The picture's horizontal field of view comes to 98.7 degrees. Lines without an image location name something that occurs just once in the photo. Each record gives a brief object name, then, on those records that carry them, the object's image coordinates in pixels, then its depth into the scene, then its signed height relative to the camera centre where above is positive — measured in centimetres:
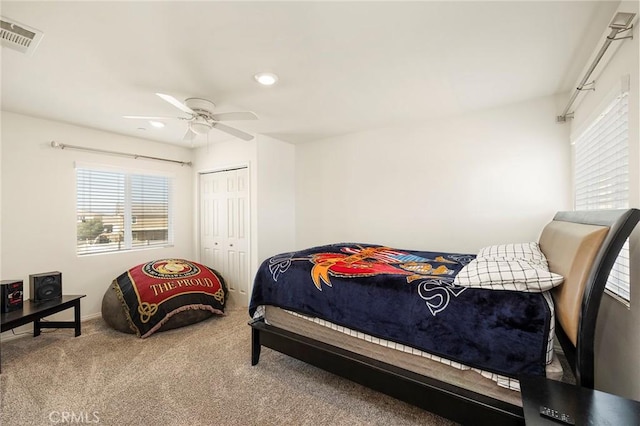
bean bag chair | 308 -102
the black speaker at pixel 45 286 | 293 -78
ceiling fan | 240 +89
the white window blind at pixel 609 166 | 157 +30
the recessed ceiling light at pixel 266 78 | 222 +111
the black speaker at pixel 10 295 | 266 -80
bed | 123 -66
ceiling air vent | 163 +111
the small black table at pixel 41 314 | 249 -96
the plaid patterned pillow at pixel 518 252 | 187 -32
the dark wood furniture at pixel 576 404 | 95 -73
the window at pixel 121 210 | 364 +5
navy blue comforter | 135 -58
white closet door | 411 -22
